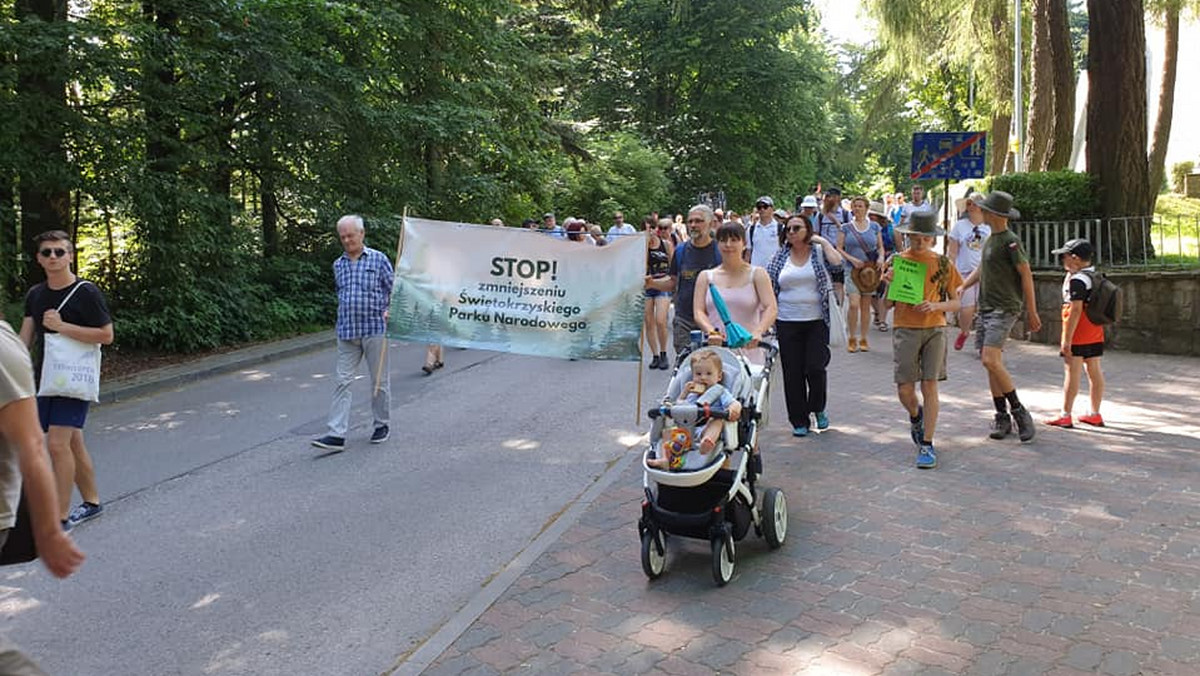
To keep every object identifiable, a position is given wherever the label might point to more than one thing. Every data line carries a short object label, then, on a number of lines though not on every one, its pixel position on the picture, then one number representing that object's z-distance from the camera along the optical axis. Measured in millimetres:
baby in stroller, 5285
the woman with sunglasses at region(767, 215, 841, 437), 8469
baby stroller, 5230
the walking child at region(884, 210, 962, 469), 7457
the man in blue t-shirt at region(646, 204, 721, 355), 9227
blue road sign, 16203
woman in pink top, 6953
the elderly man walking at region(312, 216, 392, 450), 8641
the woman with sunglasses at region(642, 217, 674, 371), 12680
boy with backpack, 8461
